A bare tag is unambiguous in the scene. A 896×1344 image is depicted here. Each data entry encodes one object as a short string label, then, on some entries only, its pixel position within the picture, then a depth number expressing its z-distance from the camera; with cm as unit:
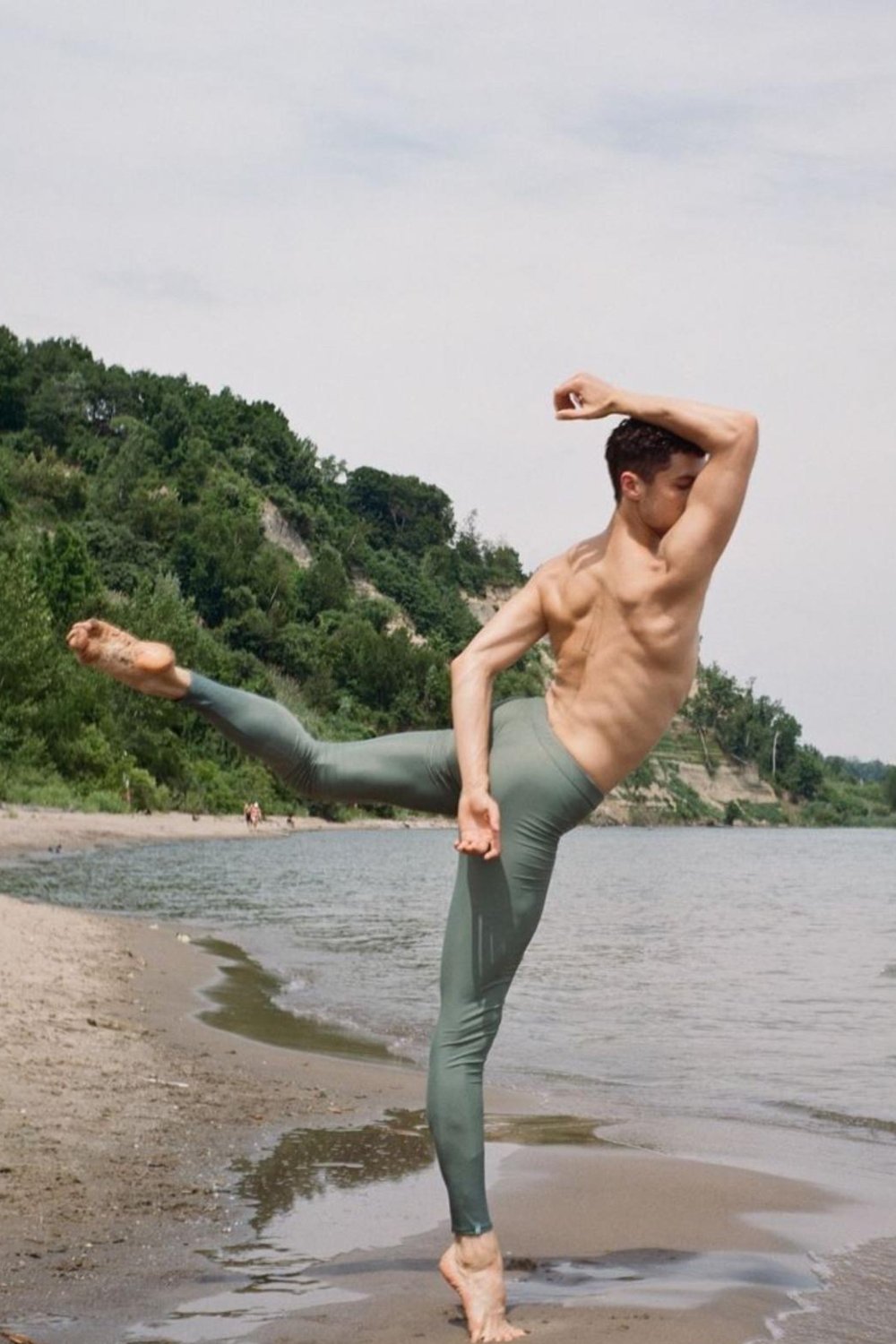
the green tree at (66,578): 6694
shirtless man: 416
